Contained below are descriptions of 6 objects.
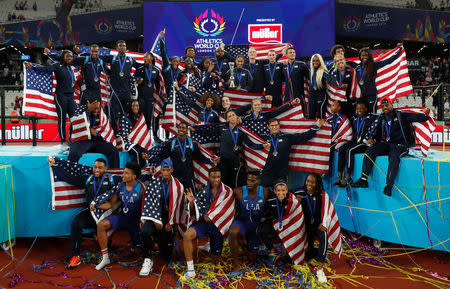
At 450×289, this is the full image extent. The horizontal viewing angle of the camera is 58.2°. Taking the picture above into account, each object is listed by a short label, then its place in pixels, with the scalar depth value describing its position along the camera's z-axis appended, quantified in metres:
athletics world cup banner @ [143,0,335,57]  19.28
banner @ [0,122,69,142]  14.25
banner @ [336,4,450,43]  22.37
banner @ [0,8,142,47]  23.31
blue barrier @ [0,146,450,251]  6.34
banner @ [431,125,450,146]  13.03
